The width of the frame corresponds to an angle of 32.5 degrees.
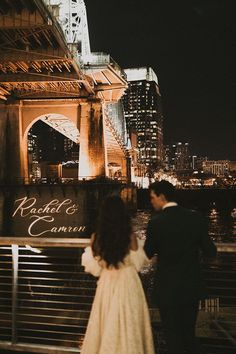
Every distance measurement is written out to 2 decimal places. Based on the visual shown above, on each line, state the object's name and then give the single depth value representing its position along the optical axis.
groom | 3.74
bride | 3.63
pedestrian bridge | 28.12
